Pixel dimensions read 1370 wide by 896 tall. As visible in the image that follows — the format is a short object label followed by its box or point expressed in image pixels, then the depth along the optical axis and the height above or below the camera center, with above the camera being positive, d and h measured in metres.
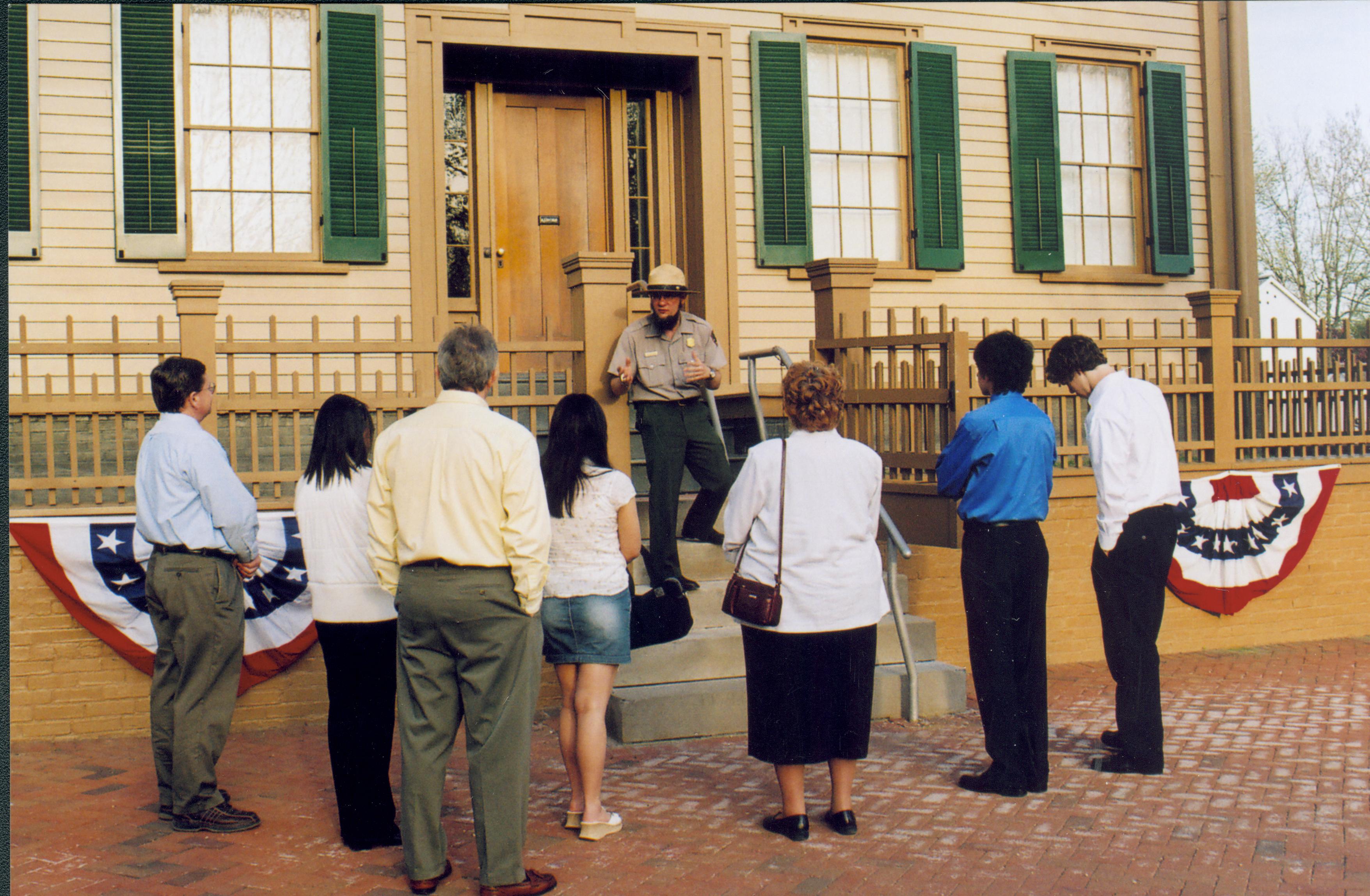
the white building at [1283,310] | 29.78 +4.10
